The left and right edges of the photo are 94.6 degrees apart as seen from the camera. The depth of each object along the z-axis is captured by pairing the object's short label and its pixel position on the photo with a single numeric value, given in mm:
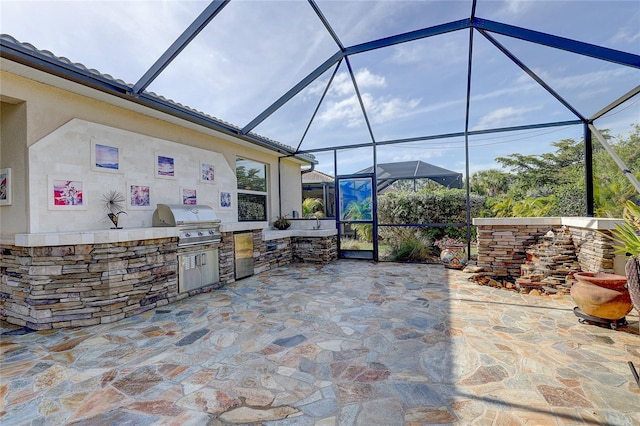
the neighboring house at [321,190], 10109
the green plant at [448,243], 6878
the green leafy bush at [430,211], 8477
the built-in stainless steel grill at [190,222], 4920
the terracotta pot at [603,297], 3207
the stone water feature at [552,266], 4793
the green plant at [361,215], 8219
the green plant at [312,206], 10562
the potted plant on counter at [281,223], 8320
